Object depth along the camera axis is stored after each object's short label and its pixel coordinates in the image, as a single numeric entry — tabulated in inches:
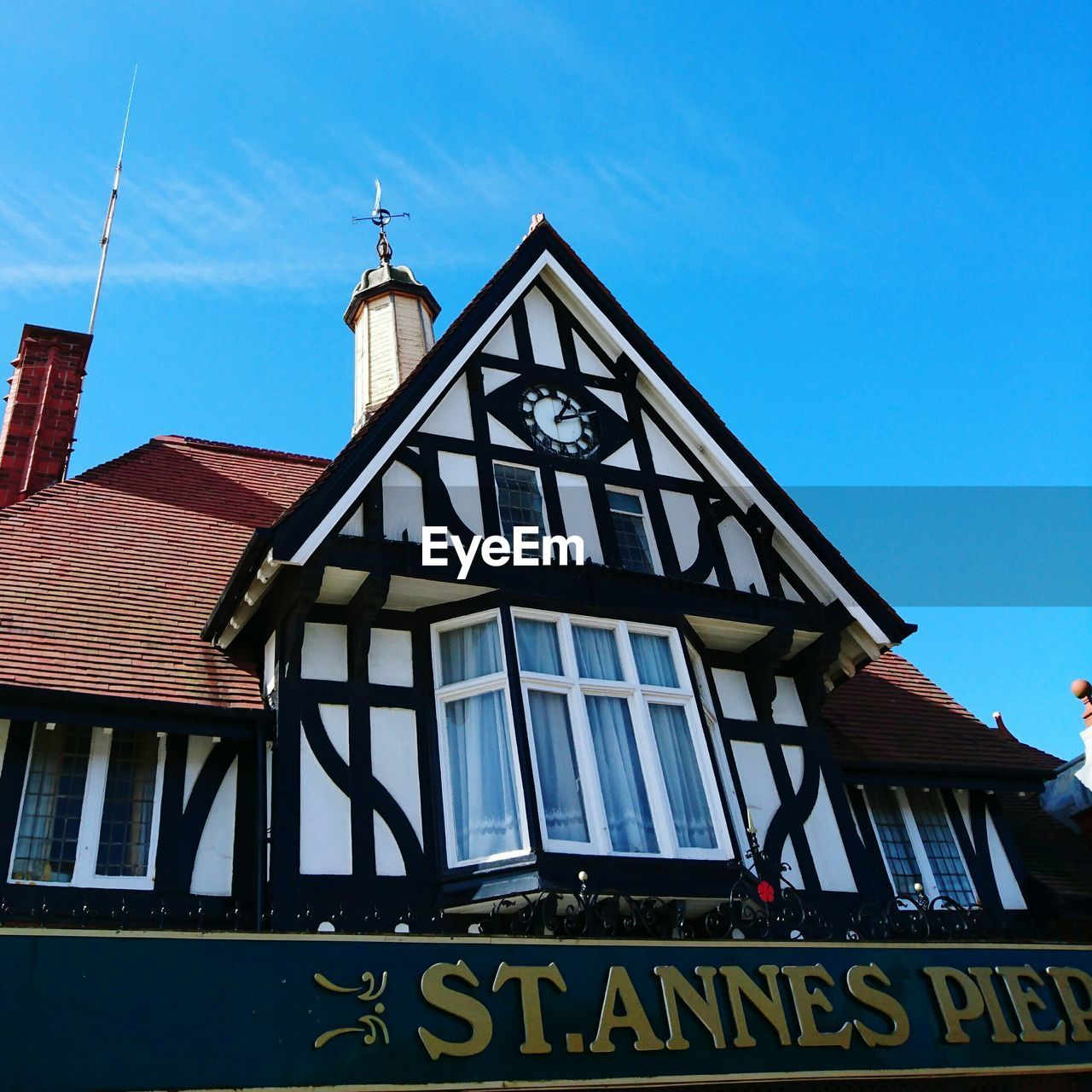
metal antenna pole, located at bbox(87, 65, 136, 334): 743.4
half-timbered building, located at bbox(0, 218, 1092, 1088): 401.7
